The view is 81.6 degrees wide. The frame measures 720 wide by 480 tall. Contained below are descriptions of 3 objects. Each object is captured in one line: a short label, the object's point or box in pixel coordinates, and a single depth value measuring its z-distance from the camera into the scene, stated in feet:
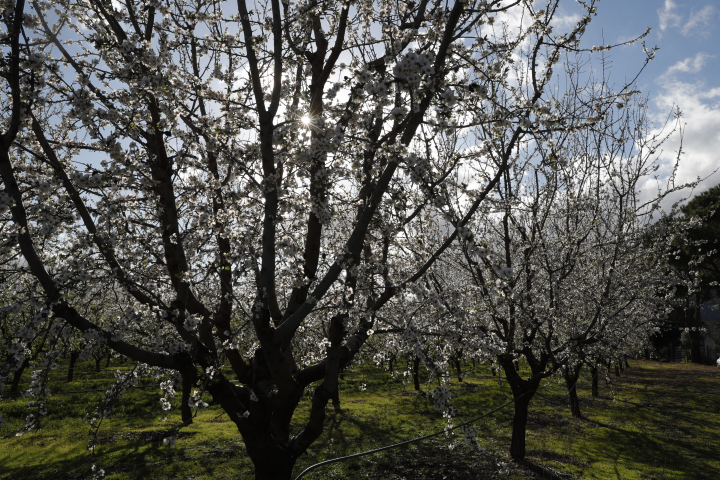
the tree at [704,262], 117.40
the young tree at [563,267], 31.17
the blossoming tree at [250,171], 15.15
